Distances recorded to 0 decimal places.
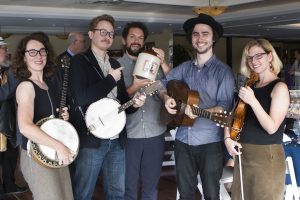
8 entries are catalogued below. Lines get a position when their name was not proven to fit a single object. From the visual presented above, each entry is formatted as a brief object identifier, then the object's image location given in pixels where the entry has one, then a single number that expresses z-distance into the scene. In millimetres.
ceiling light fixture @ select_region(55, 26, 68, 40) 12054
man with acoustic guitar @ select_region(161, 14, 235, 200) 2344
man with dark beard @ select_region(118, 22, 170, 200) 2611
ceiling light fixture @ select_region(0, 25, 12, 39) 11419
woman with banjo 1999
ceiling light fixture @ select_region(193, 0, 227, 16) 5996
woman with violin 2033
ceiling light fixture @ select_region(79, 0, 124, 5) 6668
